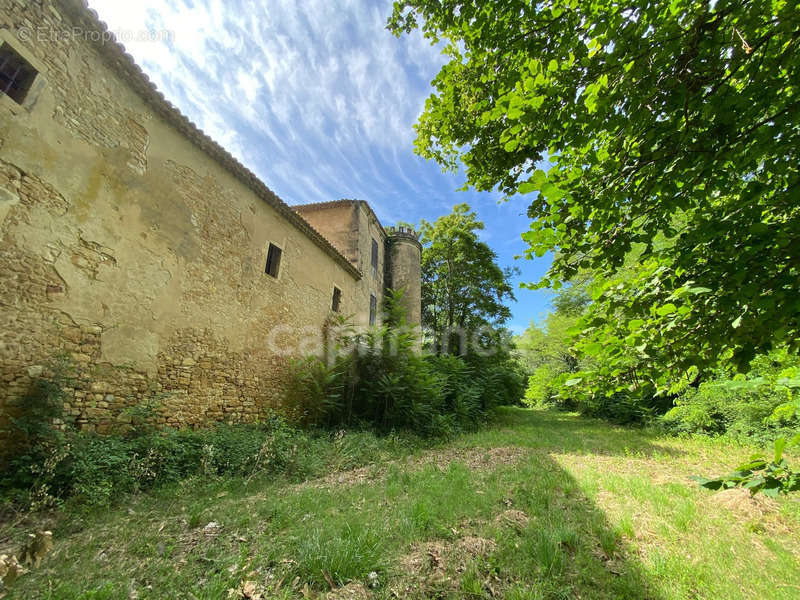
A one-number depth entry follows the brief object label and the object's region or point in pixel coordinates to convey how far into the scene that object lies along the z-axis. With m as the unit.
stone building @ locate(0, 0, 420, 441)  4.43
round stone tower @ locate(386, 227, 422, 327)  18.20
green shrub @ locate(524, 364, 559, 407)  20.28
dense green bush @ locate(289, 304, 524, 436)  9.05
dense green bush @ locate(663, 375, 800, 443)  7.45
